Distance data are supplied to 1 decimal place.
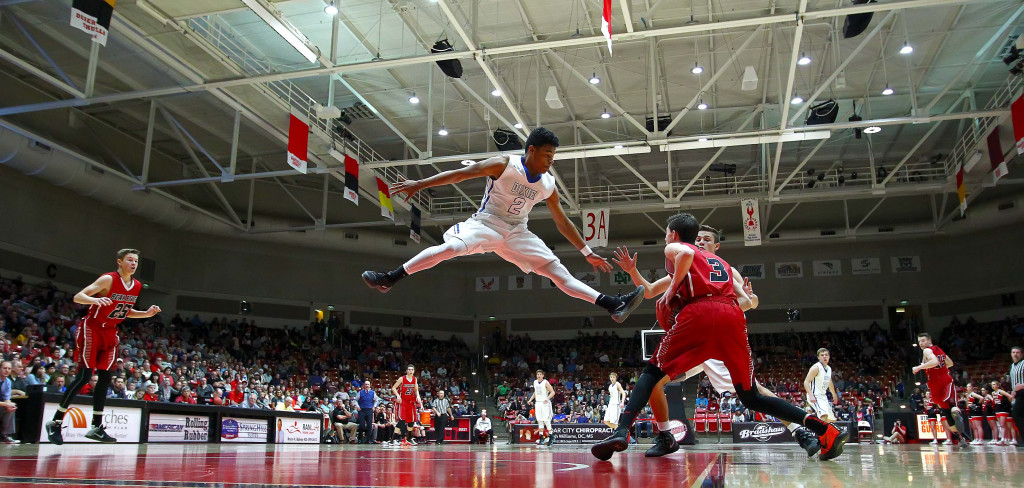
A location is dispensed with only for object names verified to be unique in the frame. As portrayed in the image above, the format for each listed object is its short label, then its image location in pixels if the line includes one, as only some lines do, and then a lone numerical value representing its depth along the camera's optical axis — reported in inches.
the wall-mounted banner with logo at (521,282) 1476.4
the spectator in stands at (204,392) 679.1
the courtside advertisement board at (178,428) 510.9
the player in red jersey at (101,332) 295.9
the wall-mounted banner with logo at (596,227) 906.7
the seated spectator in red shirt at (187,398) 645.9
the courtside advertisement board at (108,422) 400.8
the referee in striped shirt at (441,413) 853.8
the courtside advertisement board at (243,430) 579.2
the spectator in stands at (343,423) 780.0
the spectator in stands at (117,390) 572.4
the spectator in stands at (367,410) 764.6
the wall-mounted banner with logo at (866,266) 1325.0
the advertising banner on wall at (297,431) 644.4
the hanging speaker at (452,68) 652.1
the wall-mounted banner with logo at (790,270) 1364.4
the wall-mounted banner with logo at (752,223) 901.8
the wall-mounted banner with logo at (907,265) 1309.1
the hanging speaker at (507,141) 832.3
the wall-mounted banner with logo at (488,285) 1487.5
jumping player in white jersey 208.5
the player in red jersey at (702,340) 181.9
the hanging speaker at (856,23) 576.2
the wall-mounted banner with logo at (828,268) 1344.7
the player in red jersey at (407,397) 646.5
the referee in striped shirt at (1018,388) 479.5
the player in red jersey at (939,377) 500.4
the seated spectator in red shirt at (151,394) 607.0
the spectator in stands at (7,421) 405.5
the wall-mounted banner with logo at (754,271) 1378.0
